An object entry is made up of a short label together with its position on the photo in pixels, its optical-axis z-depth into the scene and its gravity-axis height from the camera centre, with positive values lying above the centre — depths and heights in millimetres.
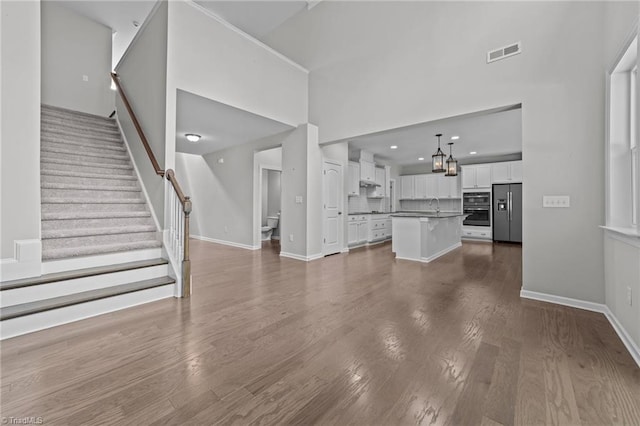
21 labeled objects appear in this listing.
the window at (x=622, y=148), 2346 +565
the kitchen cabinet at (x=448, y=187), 8734 +825
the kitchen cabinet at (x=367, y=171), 7805 +1197
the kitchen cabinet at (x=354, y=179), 7500 +932
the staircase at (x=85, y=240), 2307 -318
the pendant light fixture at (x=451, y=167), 5809 +968
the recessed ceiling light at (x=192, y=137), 5543 +1557
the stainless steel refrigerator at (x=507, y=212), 7293 +4
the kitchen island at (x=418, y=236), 4945 -450
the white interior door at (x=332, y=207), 5570 +107
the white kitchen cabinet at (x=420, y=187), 9344 +862
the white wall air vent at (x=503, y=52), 3084 +1860
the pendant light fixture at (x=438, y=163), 5348 +970
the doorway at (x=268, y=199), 6277 +377
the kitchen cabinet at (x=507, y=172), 7497 +1130
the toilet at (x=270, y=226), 7891 -409
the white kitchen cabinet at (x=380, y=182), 8582 +960
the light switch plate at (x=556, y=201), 2793 +116
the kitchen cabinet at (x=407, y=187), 9625 +892
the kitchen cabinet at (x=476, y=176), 7918 +1075
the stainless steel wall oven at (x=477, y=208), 7895 +127
